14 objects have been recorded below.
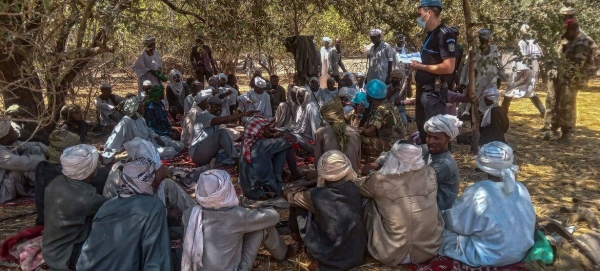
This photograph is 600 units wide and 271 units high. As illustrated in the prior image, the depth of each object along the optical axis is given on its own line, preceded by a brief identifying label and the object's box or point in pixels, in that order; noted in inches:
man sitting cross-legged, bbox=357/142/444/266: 143.4
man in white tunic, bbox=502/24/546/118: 335.9
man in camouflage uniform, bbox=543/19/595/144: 266.7
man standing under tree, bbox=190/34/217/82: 422.3
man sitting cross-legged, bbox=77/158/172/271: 128.7
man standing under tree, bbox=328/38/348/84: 506.6
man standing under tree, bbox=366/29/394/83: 376.8
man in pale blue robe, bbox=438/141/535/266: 138.9
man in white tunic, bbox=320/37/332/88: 506.3
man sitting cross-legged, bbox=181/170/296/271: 133.7
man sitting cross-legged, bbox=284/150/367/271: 143.8
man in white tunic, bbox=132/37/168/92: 372.2
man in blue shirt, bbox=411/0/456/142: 198.2
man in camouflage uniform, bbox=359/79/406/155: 234.2
